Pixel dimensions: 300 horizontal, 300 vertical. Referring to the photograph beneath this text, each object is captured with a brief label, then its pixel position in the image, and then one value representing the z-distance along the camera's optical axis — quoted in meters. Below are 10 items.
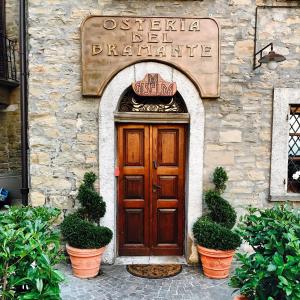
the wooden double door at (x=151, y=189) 5.00
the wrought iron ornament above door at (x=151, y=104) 4.96
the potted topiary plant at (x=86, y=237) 4.34
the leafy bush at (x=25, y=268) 2.28
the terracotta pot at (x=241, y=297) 2.97
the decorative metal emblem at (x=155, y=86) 4.74
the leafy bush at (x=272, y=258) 2.44
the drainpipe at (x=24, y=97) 5.44
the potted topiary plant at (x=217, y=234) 4.31
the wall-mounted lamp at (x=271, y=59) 4.22
